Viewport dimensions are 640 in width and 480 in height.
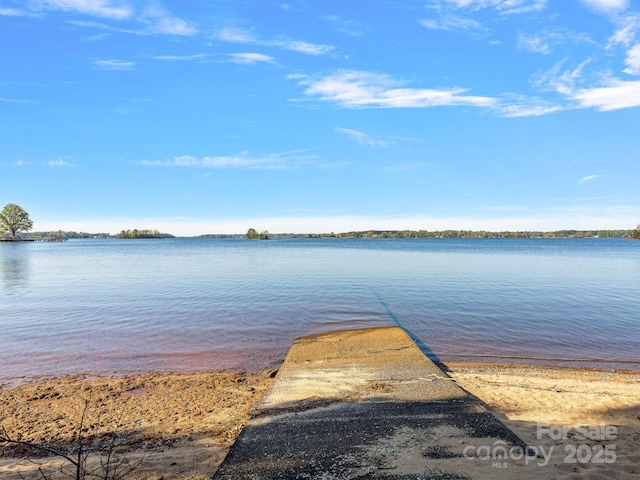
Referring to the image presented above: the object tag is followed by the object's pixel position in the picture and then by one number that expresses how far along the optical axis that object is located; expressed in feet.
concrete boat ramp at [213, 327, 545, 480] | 15.07
